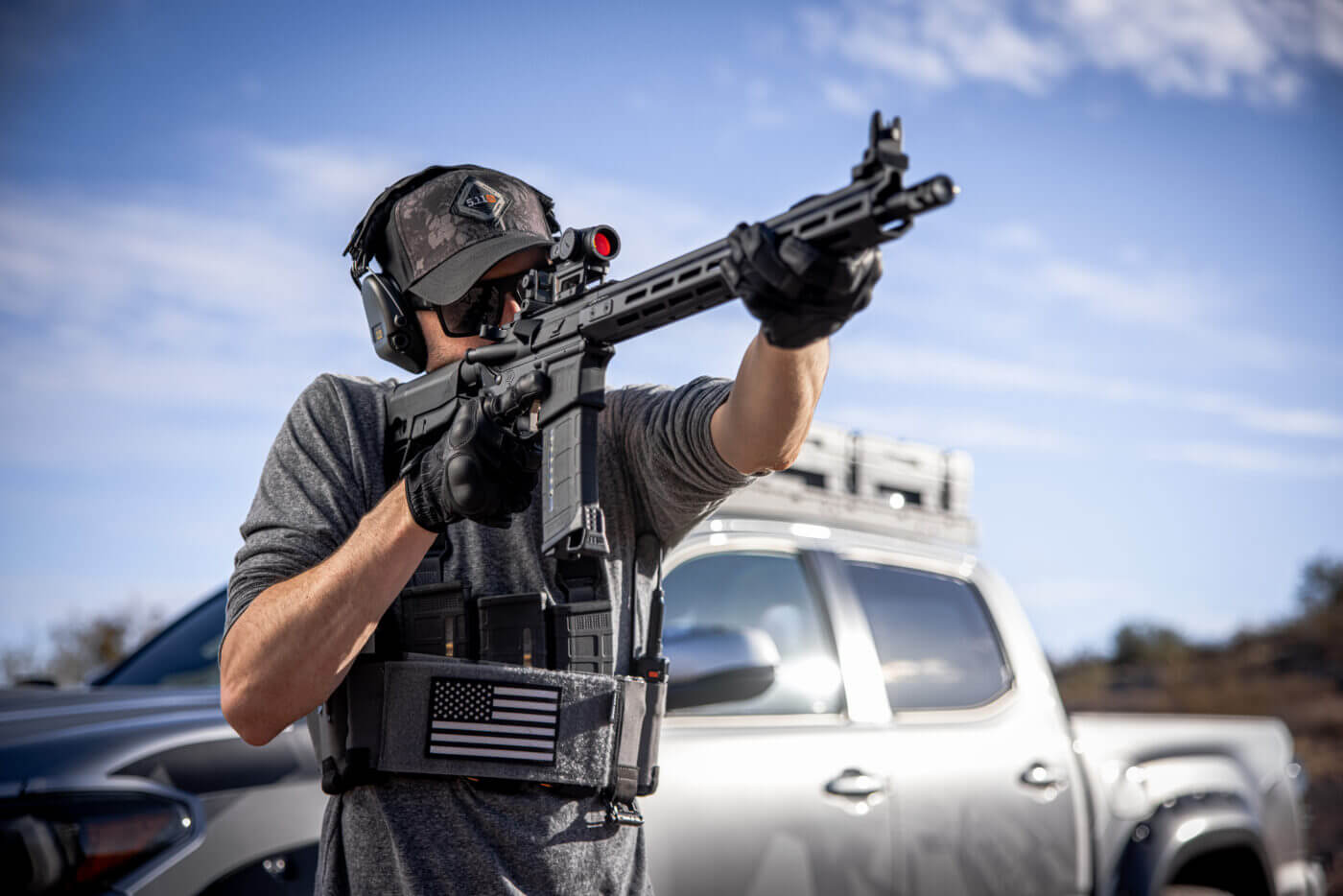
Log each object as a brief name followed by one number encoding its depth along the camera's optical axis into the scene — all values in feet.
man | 6.30
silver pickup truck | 8.80
